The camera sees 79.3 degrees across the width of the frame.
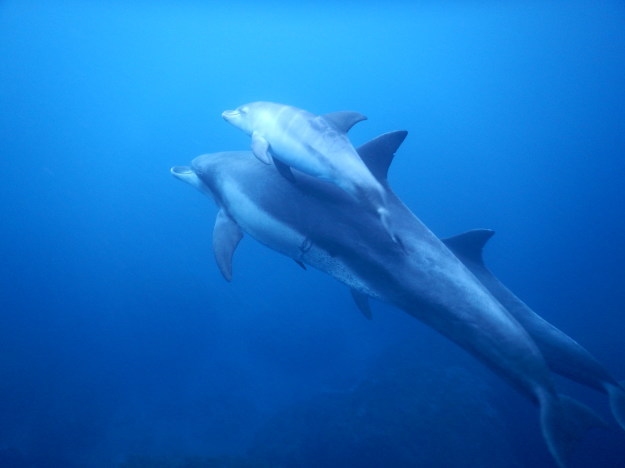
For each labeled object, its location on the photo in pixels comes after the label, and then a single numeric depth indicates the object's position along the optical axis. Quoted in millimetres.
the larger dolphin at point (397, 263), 3770
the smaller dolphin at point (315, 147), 3492
